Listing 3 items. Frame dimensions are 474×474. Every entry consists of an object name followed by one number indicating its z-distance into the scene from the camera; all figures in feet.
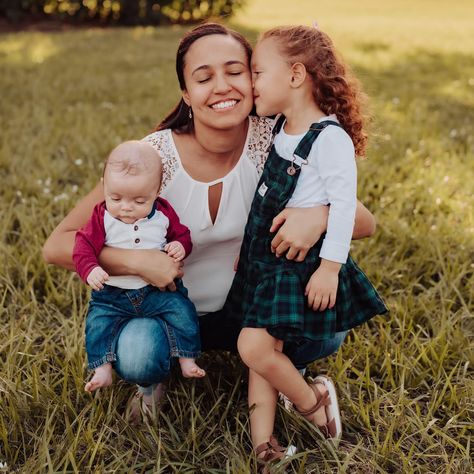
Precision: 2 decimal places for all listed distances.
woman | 6.24
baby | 6.19
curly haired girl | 5.98
